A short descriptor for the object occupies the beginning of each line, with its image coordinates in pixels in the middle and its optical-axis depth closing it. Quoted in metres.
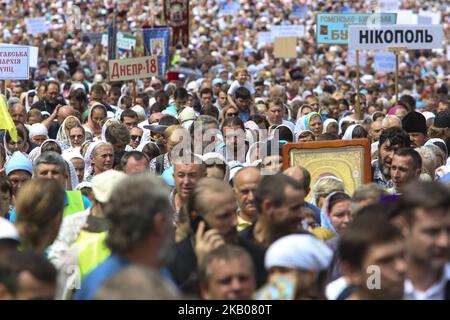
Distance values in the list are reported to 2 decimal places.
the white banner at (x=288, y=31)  25.84
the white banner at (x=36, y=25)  30.00
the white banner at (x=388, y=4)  29.16
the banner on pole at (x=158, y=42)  21.20
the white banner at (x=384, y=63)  23.97
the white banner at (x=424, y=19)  27.75
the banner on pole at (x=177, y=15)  23.80
